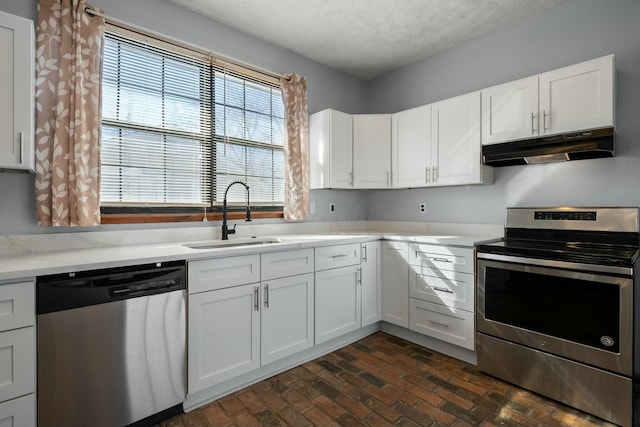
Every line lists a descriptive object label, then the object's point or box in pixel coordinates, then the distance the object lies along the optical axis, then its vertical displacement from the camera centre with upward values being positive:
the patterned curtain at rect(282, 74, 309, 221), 3.16 +0.56
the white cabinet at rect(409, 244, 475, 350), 2.46 -0.65
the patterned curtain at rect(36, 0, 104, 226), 1.93 +0.59
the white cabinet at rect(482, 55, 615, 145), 2.08 +0.77
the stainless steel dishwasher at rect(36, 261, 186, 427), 1.47 -0.67
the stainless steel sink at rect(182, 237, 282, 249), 2.37 -0.25
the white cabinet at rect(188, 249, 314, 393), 1.92 -0.67
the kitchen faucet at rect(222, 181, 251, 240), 2.58 -0.09
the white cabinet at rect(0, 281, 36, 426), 1.35 -0.61
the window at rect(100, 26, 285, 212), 2.27 +0.65
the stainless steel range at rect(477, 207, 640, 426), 1.77 -0.60
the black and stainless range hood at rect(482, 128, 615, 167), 2.08 +0.44
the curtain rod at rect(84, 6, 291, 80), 2.10 +1.31
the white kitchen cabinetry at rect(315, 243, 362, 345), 2.56 -0.66
